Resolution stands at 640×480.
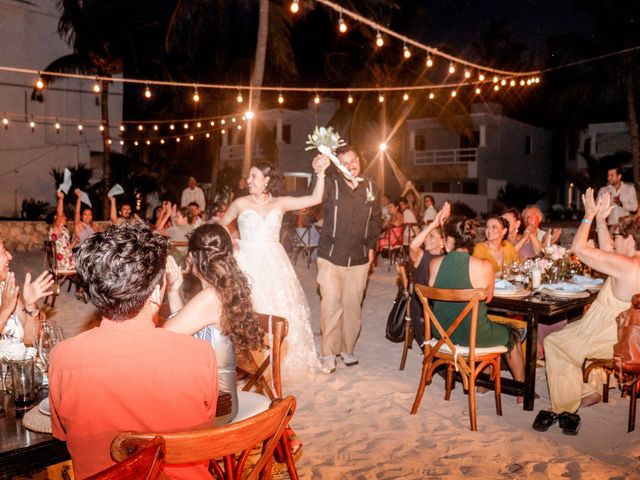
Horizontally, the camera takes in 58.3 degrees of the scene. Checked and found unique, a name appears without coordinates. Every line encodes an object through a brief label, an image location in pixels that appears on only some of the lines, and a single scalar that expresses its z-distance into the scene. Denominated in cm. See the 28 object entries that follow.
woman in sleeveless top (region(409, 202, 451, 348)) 498
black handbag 566
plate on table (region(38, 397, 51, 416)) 208
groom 534
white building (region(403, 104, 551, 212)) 2861
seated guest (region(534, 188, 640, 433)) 390
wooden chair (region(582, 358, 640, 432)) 390
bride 502
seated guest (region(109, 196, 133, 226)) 1021
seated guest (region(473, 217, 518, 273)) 554
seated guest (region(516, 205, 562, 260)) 638
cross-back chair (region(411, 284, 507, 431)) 399
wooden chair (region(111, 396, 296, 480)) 146
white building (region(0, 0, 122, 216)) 1945
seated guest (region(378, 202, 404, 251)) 1240
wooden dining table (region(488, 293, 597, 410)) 421
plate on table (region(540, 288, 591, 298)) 448
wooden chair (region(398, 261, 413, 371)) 544
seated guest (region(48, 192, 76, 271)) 866
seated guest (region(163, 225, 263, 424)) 273
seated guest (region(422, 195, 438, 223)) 1336
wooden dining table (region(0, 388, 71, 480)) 182
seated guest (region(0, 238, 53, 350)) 285
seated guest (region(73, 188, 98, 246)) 919
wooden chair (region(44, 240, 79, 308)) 846
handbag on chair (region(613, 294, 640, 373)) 373
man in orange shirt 170
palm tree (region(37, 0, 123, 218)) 1755
